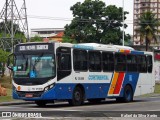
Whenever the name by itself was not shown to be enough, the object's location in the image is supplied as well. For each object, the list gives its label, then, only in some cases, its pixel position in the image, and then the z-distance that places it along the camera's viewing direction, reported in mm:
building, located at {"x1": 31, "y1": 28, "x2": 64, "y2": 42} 178375
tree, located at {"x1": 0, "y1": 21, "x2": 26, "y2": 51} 64338
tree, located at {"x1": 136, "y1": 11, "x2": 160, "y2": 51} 77500
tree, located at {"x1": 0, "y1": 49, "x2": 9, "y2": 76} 55250
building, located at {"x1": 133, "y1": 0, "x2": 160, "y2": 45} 171125
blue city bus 23438
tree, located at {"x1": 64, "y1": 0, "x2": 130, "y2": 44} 79062
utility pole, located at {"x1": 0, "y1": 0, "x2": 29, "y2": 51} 61250
